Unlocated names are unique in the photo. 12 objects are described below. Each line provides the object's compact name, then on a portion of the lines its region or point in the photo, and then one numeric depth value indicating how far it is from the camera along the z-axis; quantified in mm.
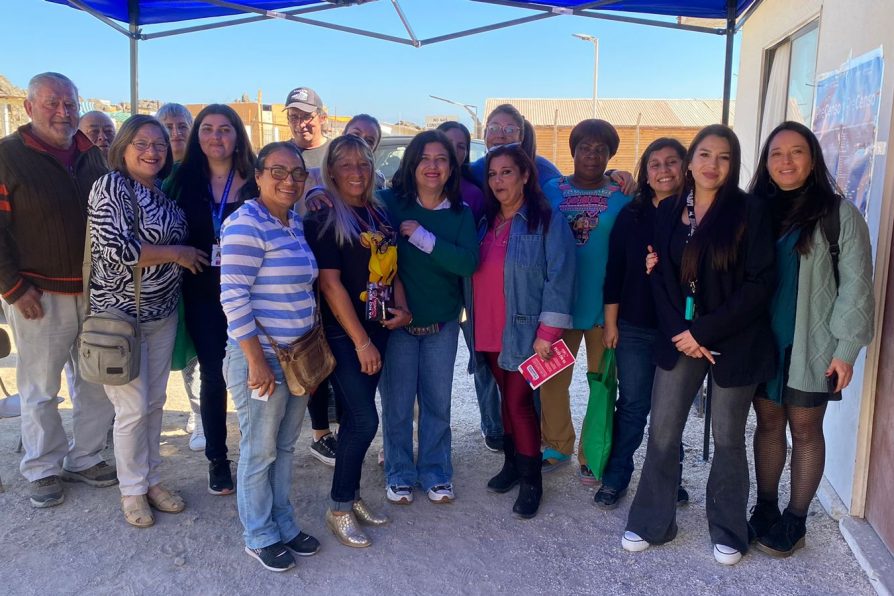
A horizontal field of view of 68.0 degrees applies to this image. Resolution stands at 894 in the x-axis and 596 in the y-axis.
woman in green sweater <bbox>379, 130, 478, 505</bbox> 3154
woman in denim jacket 3141
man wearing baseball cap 4156
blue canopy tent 4625
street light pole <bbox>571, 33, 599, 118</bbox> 23031
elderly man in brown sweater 3213
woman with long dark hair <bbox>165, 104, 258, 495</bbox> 3283
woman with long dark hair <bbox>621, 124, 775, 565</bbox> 2662
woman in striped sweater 2570
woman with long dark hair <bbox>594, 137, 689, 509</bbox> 3125
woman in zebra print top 2922
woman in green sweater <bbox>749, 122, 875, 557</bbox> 2627
